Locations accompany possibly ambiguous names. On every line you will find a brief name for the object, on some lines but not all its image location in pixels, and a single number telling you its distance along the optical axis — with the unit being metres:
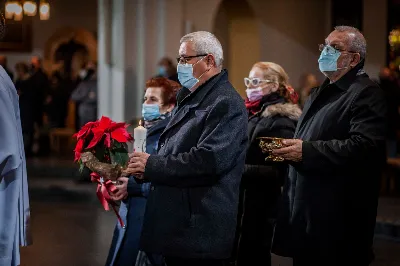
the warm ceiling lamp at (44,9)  18.53
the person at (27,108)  15.12
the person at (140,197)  5.91
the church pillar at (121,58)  13.84
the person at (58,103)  17.45
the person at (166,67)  12.66
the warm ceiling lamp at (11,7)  18.09
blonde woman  6.54
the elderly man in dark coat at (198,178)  4.55
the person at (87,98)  14.84
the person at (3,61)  15.22
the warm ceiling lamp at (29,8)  18.09
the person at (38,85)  15.80
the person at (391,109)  13.81
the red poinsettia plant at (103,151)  5.28
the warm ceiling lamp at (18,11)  18.04
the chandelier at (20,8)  18.06
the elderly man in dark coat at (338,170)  4.98
